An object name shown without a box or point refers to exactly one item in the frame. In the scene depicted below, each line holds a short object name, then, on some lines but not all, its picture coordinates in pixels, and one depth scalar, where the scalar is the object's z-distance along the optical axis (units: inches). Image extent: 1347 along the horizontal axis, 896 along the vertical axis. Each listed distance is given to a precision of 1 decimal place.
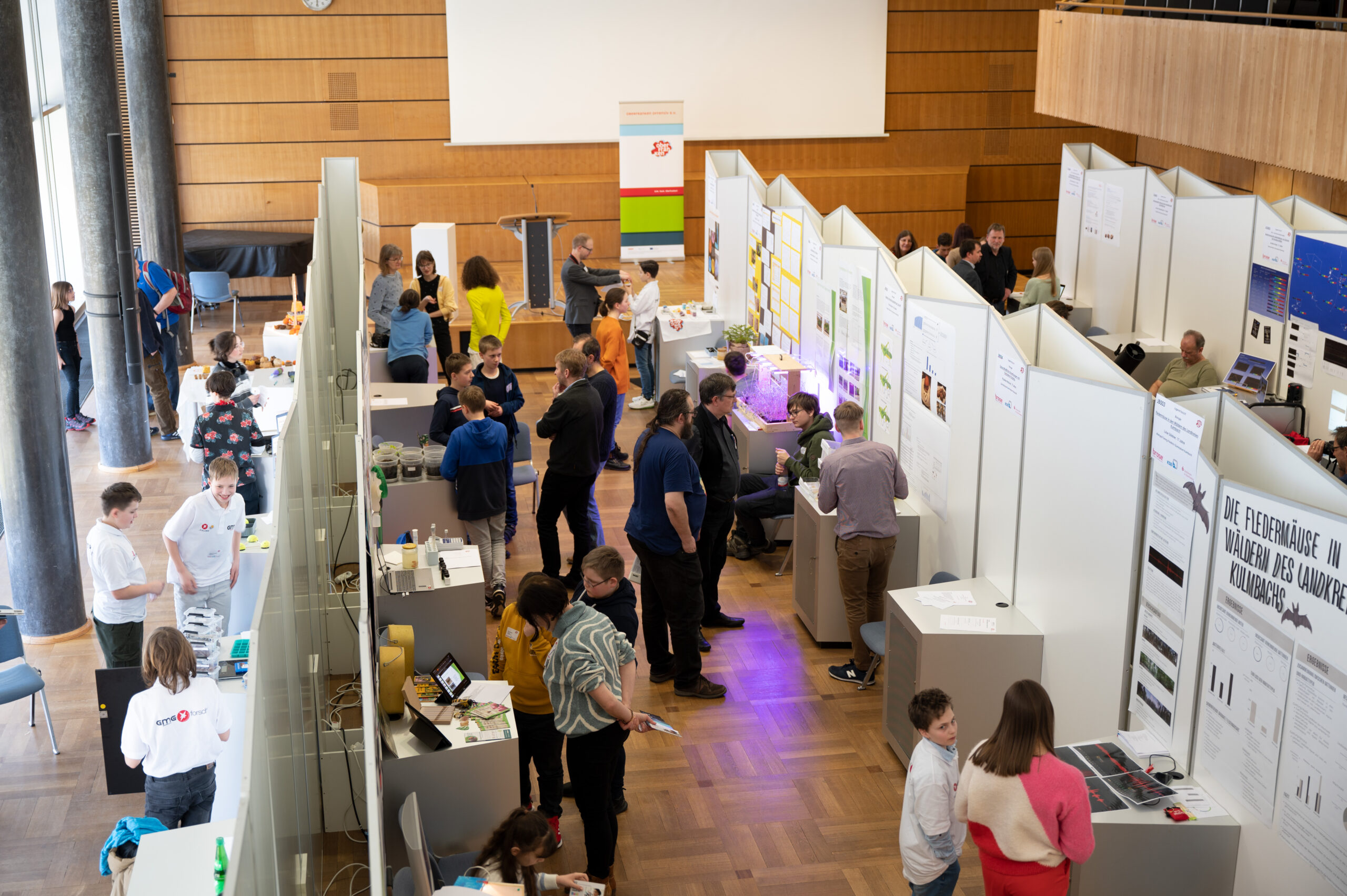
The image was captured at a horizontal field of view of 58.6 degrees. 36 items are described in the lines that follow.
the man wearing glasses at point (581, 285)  428.1
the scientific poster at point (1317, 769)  142.2
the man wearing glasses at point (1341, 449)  243.1
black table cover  575.8
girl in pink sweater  146.5
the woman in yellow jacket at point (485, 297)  393.7
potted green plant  410.9
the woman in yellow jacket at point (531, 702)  183.8
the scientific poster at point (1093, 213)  452.8
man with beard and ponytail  229.3
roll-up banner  526.0
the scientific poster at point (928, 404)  255.8
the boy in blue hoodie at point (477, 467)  266.4
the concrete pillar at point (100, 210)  369.7
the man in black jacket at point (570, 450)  269.9
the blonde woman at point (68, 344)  399.9
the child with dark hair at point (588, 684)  173.2
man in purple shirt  243.3
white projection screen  607.5
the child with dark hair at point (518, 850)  150.0
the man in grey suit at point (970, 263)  413.1
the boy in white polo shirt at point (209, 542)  237.6
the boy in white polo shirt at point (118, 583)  228.2
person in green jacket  288.8
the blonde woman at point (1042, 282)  443.2
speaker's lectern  484.7
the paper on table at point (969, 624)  213.5
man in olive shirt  325.4
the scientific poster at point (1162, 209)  391.5
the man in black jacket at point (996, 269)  459.5
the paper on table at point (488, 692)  189.9
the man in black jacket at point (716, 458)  256.2
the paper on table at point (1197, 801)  165.0
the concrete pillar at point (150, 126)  513.7
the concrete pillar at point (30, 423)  277.7
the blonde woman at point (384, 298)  398.6
